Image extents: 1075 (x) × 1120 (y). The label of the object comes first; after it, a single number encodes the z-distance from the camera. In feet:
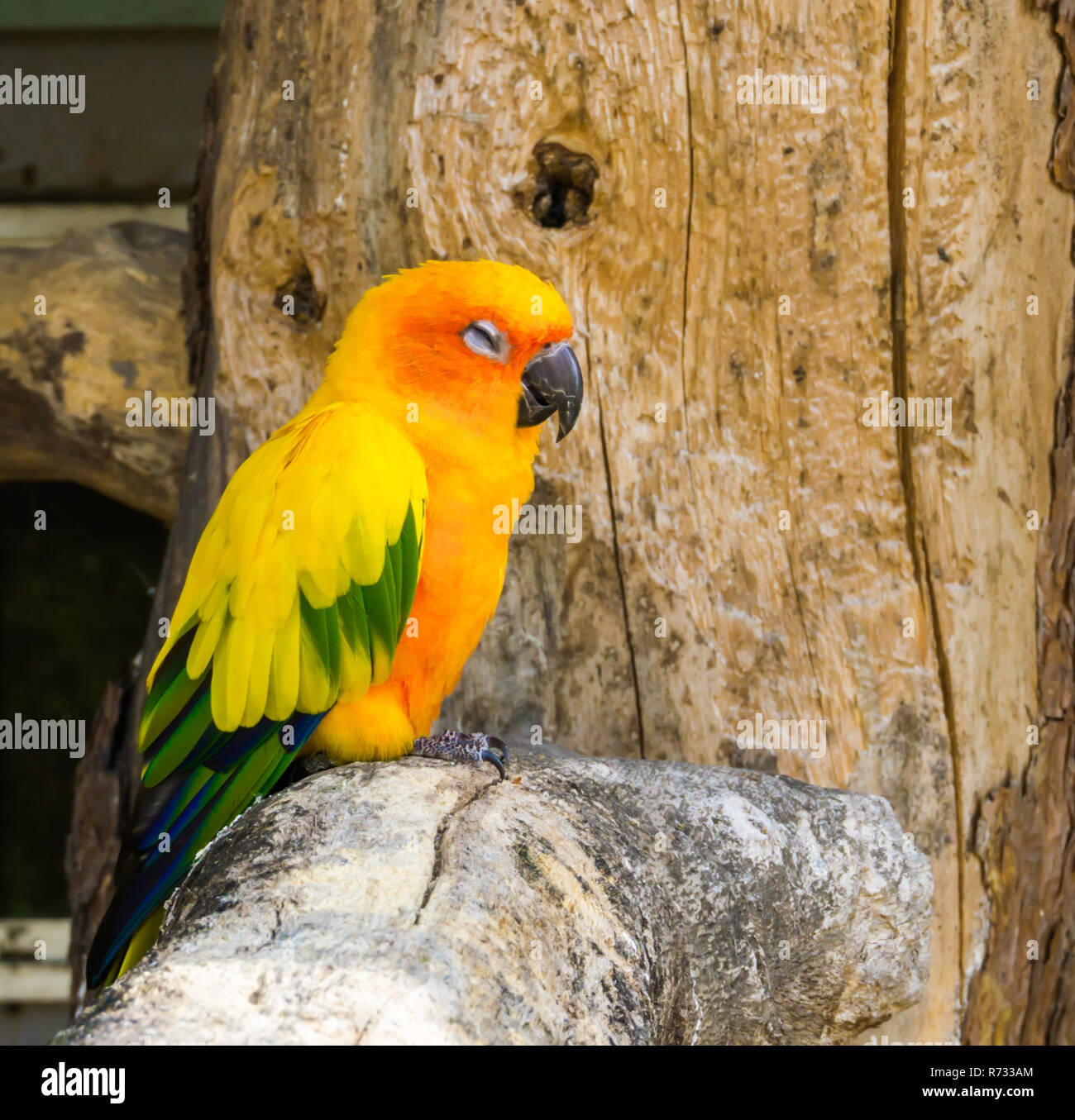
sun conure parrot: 6.89
